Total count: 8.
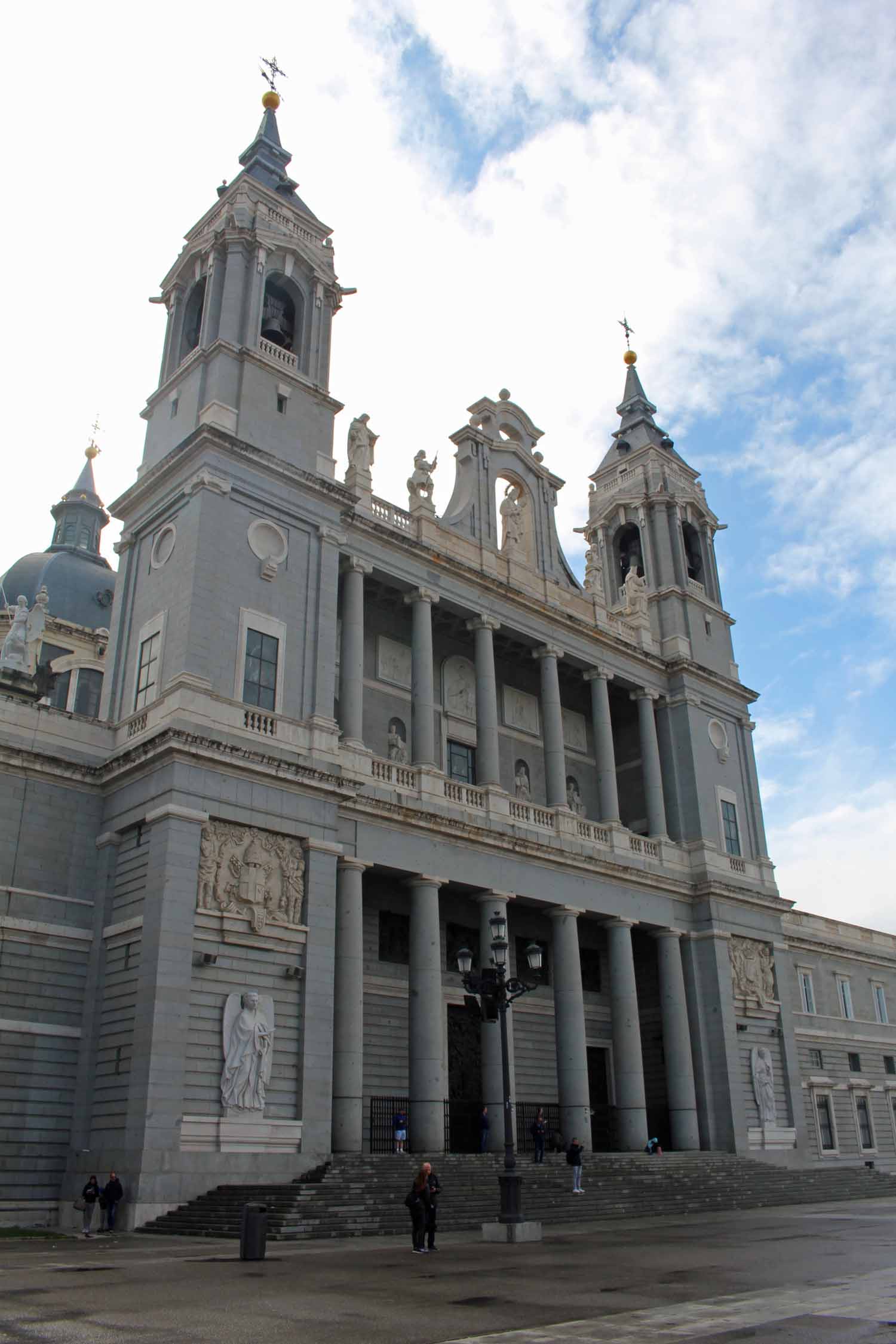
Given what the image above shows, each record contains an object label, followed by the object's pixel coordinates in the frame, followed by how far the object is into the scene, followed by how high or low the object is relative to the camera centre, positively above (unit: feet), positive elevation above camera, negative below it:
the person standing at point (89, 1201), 67.21 -1.32
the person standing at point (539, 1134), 91.45 +2.63
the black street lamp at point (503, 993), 61.87 +9.60
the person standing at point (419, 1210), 55.11 -1.71
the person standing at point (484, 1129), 94.38 +3.18
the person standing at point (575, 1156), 83.35 +0.85
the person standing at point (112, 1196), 67.97 -1.13
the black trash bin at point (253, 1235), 50.96 -2.53
